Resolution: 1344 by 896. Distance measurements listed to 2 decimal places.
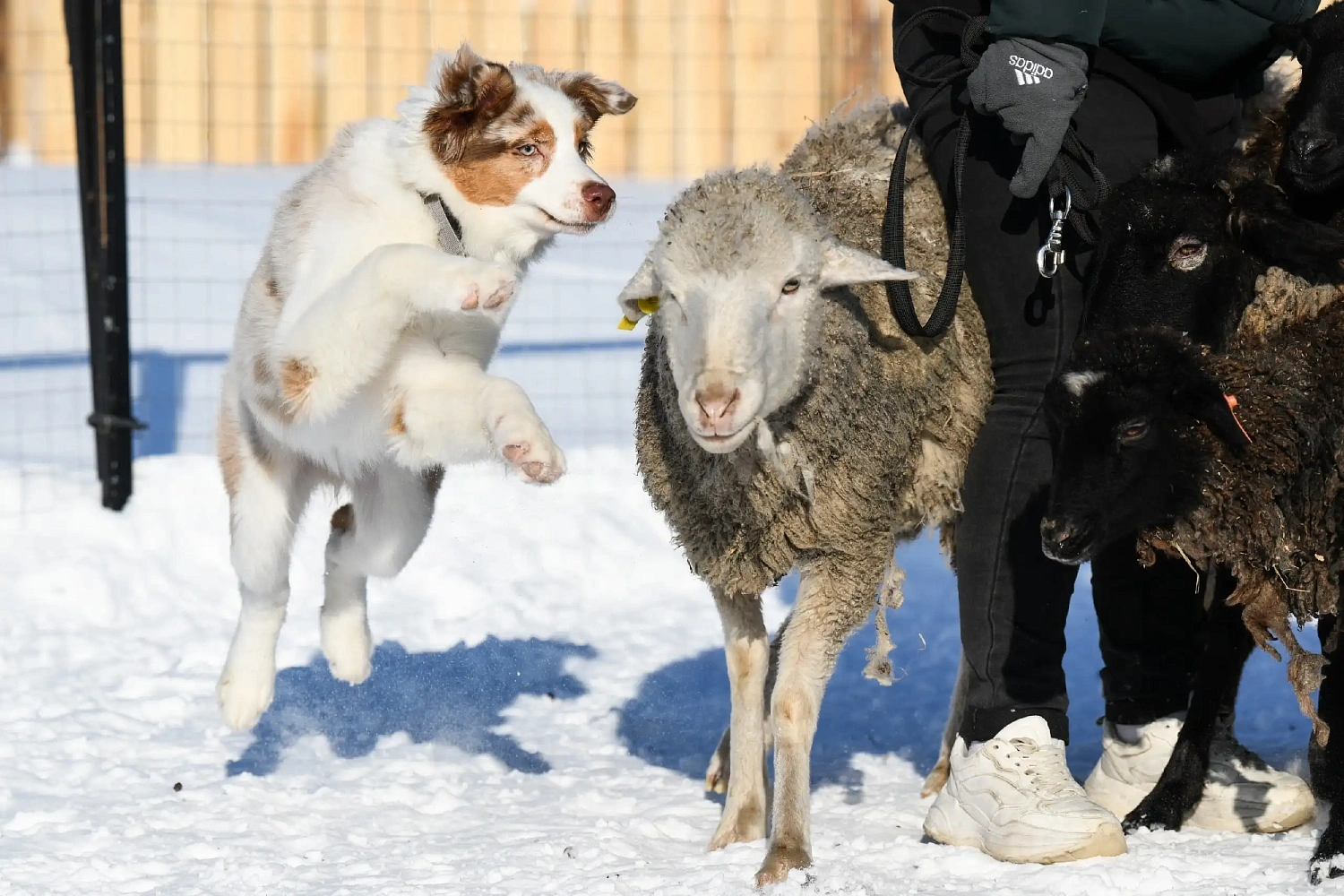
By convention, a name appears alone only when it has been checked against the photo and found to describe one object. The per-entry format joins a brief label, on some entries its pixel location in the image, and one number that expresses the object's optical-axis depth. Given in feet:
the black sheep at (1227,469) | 23.58
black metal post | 44.19
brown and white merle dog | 24.14
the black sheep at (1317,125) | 24.97
